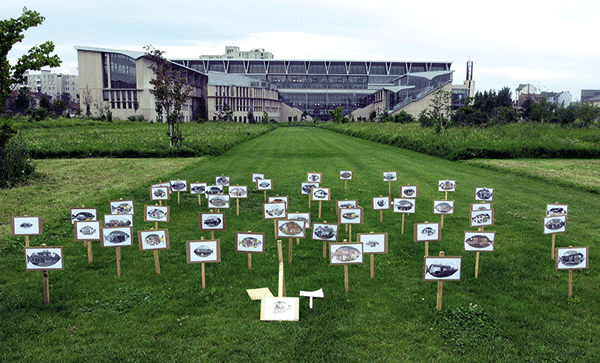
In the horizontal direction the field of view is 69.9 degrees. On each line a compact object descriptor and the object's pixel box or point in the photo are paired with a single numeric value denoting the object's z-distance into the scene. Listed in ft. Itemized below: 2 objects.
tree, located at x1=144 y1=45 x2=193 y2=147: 88.02
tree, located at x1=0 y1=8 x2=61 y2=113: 52.01
